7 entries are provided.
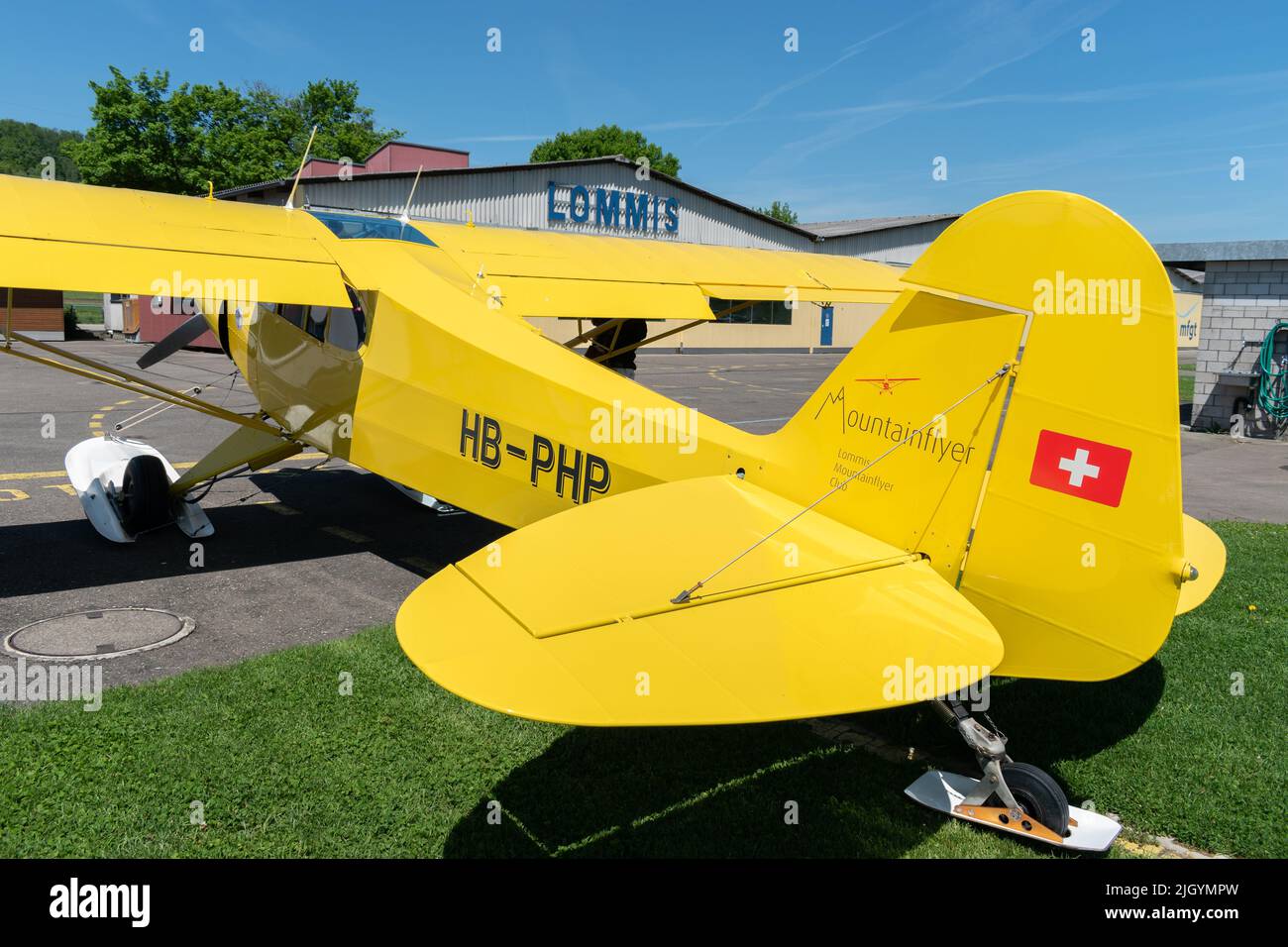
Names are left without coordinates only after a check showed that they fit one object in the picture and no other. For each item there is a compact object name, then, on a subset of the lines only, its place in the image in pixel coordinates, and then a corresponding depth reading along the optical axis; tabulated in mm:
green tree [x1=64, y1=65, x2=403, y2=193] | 49344
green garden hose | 18781
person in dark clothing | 10797
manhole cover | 5863
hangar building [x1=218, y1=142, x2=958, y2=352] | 29047
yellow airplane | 2889
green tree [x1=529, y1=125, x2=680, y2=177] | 76062
